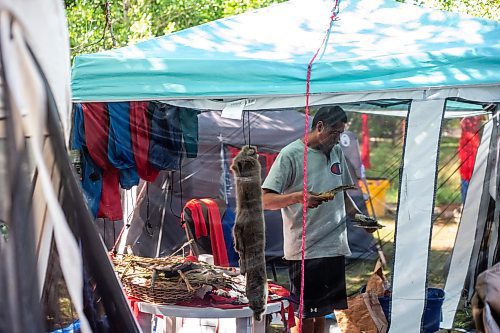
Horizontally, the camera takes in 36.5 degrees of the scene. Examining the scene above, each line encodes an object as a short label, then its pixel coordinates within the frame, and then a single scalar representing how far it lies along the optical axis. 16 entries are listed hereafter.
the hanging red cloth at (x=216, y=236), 5.47
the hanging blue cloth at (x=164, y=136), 4.97
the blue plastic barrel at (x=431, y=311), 4.86
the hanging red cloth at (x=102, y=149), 4.76
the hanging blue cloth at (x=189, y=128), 5.14
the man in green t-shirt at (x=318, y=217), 4.68
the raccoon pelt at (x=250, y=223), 4.43
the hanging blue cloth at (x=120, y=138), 4.82
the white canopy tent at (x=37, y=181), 1.74
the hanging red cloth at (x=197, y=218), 5.58
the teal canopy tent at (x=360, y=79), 4.17
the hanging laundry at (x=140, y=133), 4.88
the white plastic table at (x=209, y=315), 4.22
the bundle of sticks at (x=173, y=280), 4.33
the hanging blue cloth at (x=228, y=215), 5.45
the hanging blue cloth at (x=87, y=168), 4.69
